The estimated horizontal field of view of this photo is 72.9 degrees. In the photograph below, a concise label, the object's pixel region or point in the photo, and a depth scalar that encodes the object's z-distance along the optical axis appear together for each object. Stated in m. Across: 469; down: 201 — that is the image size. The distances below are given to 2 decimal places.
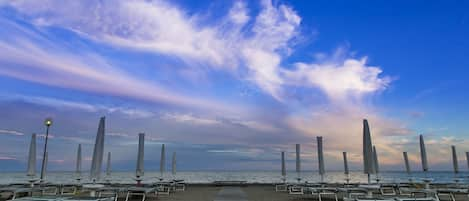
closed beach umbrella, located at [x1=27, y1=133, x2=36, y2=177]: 16.23
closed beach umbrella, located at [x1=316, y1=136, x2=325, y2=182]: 16.22
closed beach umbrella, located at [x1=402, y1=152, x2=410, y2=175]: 28.86
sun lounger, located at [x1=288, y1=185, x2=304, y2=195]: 13.24
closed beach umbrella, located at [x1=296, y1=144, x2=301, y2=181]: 18.81
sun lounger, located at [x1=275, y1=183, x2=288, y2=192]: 15.52
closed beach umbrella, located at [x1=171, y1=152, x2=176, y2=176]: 27.31
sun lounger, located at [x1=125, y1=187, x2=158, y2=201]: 9.55
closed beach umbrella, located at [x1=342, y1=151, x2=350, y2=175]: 21.86
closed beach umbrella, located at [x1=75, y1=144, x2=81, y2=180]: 23.01
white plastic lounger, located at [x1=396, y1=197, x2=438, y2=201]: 6.82
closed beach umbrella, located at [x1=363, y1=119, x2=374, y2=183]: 12.97
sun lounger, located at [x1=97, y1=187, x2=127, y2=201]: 9.80
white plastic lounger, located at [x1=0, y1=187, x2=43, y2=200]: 9.66
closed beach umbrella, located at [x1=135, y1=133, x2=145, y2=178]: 15.26
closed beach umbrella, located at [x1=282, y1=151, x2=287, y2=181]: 20.16
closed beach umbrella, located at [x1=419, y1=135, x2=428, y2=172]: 18.22
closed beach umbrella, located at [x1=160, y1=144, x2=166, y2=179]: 23.06
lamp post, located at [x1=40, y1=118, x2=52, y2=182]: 14.39
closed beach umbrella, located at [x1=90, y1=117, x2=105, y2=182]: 12.00
